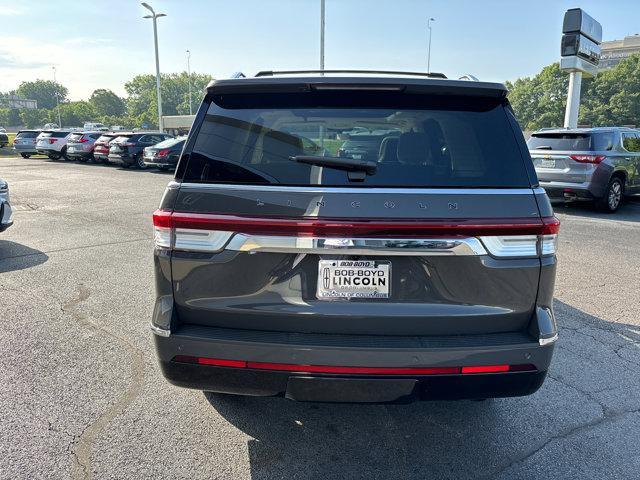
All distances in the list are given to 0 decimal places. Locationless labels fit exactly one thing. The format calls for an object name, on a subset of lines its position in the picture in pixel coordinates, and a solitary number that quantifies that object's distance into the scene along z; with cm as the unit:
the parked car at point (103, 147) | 2478
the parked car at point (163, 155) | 2061
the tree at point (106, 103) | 16388
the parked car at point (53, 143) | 2825
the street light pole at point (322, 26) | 3072
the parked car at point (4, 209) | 679
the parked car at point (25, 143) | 3045
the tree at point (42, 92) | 17862
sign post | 1605
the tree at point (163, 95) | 13662
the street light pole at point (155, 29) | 3784
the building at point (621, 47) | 12850
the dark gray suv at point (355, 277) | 216
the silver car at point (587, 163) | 1032
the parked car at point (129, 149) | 2297
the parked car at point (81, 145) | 2642
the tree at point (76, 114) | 14612
